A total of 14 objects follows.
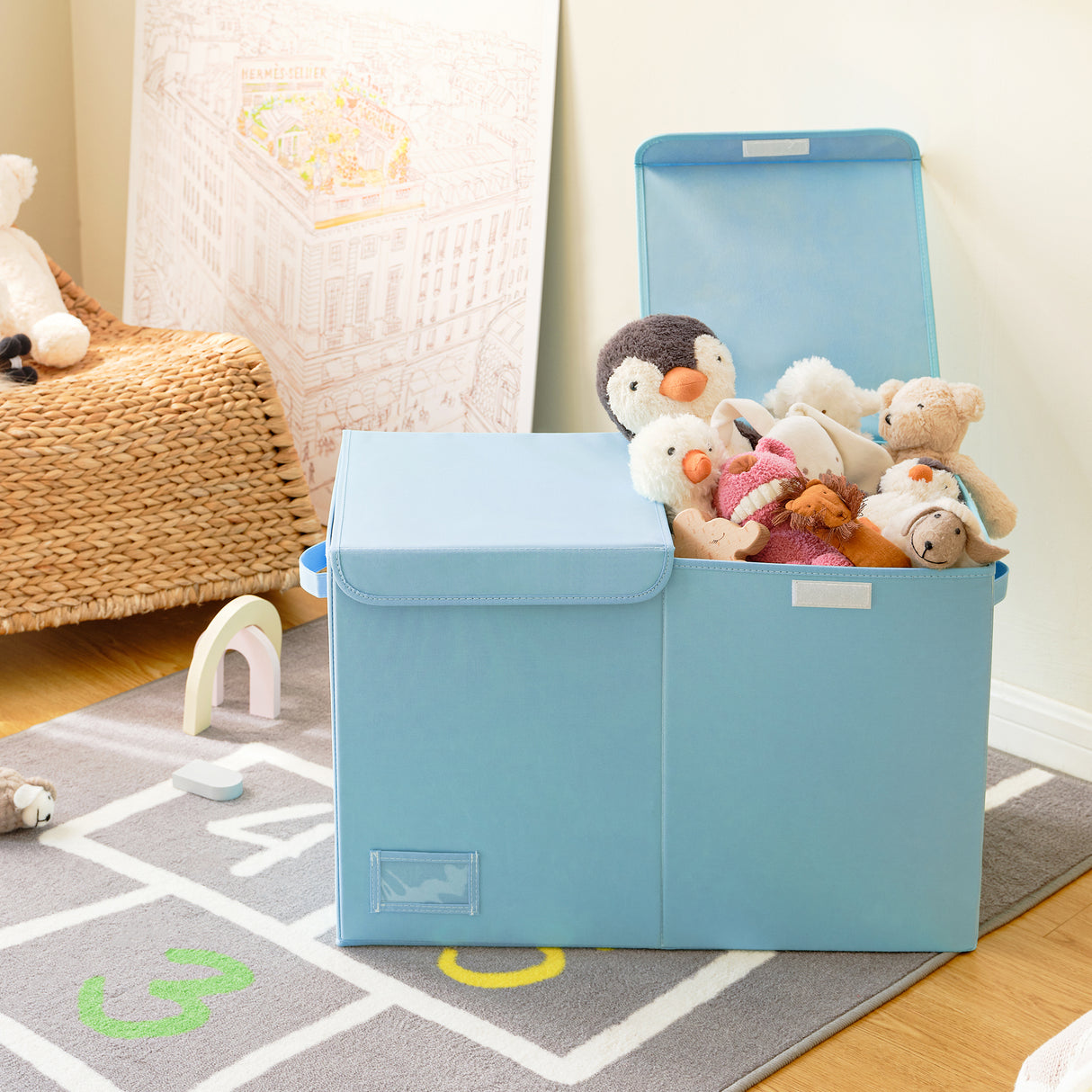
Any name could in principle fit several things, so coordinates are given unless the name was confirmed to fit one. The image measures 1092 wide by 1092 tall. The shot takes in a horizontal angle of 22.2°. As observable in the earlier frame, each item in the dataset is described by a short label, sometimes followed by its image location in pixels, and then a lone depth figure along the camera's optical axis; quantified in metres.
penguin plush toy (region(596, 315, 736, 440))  2.80
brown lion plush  2.63
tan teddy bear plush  2.83
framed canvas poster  3.58
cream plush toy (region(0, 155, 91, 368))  3.49
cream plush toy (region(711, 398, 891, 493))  2.78
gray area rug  2.53
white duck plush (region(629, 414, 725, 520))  2.68
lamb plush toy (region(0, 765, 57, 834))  2.87
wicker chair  3.23
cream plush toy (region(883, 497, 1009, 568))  2.58
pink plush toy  2.64
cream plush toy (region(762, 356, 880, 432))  2.94
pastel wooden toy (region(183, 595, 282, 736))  3.12
